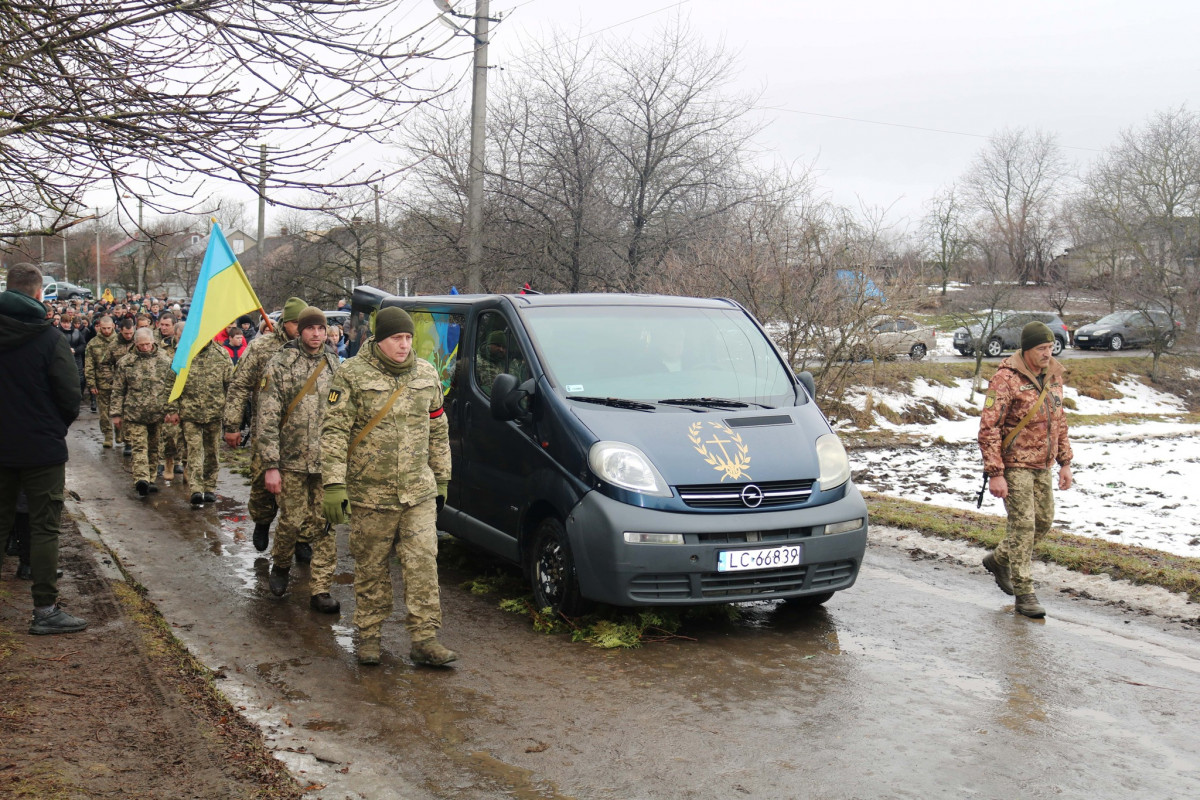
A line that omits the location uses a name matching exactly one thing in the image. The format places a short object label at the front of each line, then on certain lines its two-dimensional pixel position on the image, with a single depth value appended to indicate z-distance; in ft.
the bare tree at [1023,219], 186.91
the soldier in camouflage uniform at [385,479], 18.26
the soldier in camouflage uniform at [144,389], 39.65
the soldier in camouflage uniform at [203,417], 36.73
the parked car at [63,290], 219.20
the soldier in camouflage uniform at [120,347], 44.45
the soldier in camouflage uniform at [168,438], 40.60
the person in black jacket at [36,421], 19.33
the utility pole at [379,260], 113.27
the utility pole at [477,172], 51.78
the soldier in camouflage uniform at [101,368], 50.67
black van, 19.20
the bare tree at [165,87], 17.25
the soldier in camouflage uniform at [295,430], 24.12
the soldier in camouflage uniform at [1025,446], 23.02
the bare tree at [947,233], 198.08
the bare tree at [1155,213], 116.88
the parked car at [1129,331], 112.68
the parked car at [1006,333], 104.04
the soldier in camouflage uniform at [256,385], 25.71
